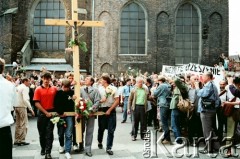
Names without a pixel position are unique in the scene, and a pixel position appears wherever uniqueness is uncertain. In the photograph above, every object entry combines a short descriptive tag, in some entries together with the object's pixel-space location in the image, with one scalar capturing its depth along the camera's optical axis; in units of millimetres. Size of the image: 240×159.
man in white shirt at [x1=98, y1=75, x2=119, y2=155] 8961
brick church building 27125
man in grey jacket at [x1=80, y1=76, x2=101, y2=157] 8773
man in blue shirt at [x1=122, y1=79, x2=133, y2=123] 15805
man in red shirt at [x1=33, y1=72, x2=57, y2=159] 8211
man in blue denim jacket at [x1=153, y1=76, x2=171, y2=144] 10453
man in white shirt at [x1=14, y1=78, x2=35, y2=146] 10094
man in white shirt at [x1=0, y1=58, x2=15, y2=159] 5031
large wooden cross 8480
